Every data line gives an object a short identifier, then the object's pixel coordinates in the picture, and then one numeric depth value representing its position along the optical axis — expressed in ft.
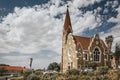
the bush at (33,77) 134.63
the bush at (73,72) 143.43
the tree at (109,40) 254.78
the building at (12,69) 303.35
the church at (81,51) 214.69
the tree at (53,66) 273.50
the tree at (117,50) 254.24
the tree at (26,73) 157.40
